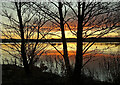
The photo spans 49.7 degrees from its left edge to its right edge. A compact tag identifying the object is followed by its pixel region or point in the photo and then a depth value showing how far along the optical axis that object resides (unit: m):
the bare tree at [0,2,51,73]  5.69
